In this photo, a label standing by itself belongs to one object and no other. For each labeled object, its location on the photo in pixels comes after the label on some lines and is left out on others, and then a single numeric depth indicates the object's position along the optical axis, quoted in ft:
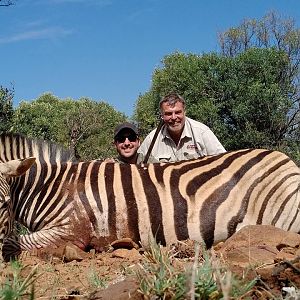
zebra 14.10
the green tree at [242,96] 71.51
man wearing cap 19.62
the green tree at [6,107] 34.06
